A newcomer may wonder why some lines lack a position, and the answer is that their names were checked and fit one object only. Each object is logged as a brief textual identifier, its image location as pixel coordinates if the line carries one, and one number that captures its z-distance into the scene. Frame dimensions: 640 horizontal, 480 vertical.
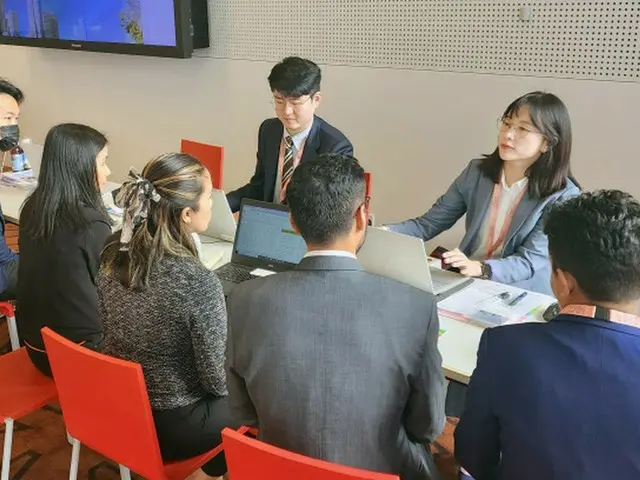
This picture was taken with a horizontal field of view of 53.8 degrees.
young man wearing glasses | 2.72
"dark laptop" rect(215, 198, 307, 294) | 2.25
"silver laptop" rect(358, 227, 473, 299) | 1.85
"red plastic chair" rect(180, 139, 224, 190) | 3.42
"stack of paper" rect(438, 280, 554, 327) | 1.89
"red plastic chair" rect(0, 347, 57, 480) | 1.92
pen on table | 1.98
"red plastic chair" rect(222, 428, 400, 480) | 1.04
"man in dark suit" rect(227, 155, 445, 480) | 1.25
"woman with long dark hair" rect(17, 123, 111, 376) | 2.09
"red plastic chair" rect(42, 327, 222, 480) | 1.46
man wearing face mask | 2.69
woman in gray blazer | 2.22
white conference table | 1.64
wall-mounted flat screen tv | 4.12
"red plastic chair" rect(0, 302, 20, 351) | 2.62
